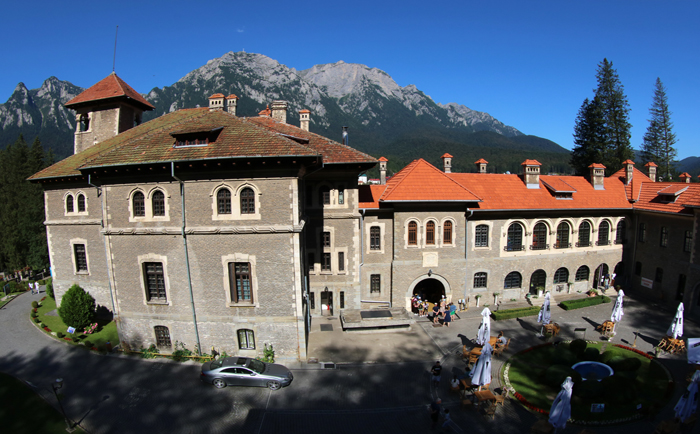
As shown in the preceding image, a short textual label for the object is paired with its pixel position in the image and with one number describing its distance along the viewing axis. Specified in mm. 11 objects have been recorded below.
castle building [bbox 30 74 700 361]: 17938
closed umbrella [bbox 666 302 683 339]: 19872
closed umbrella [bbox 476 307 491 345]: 19577
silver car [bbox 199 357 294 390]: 16891
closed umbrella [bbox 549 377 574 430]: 13055
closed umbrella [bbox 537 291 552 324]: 22578
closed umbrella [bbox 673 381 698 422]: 13188
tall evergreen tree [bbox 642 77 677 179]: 49906
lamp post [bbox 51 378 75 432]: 13953
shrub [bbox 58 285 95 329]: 23438
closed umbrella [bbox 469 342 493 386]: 15438
